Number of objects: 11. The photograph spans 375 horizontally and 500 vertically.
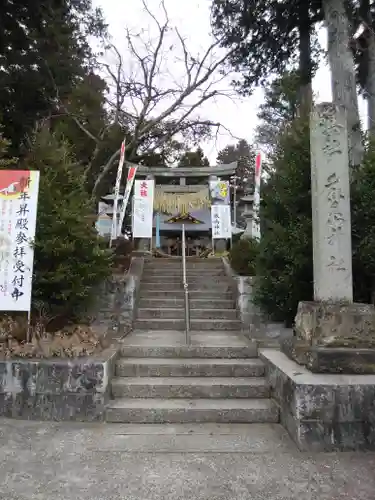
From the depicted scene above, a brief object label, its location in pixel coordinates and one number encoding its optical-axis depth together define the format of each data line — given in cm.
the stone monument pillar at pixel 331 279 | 382
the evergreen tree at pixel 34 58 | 1059
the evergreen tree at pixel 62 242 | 525
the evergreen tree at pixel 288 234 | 539
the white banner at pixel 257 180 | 853
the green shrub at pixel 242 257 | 797
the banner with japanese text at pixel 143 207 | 1334
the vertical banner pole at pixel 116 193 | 1139
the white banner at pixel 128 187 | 1259
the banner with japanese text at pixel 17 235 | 470
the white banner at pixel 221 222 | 1380
